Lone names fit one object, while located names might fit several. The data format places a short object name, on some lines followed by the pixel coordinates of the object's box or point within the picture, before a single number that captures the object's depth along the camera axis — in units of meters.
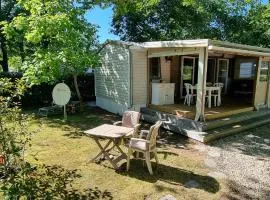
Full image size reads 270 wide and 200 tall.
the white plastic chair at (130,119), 5.19
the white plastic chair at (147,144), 4.24
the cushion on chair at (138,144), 4.29
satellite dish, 7.90
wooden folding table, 4.33
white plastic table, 8.07
